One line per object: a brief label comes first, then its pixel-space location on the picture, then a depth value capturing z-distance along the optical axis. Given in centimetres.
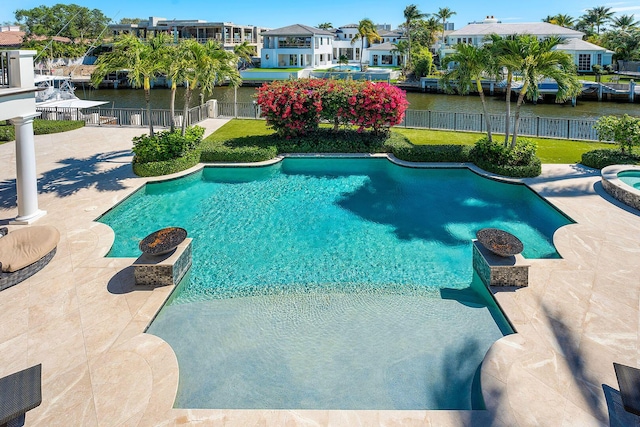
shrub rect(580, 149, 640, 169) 1625
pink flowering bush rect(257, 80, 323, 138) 1909
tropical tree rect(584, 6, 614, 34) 7775
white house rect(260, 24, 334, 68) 6438
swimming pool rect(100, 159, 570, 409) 631
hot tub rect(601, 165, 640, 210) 1278
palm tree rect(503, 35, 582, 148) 1493
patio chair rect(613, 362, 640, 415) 493
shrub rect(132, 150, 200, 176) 1600
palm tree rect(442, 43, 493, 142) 1661
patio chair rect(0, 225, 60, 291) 842
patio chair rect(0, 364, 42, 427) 471
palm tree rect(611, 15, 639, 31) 7095
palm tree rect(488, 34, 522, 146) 1520
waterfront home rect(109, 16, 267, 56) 7162
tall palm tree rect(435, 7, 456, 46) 7681
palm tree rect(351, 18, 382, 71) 7154
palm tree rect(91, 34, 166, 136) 1541
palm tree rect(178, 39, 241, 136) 1661
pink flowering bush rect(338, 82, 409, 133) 1909
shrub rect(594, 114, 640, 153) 1617
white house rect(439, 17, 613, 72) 5562
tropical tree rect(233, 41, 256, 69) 2253
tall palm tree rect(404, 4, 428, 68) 7175
